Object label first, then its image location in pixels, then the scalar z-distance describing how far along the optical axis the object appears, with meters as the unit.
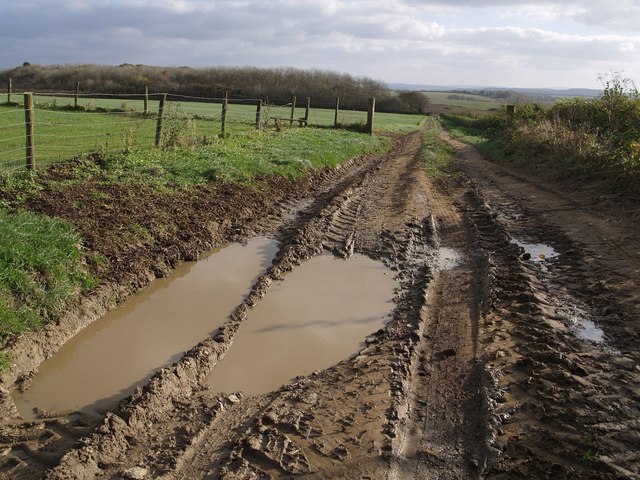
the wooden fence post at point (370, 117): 27.48
